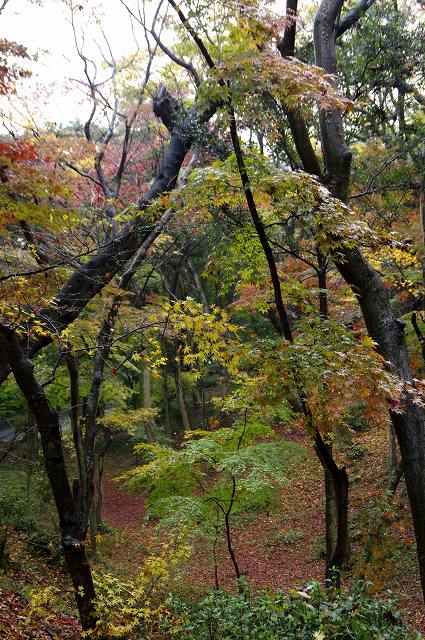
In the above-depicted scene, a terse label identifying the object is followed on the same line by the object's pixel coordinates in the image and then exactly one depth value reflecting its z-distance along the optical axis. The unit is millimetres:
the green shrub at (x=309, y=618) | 3244
